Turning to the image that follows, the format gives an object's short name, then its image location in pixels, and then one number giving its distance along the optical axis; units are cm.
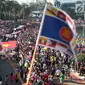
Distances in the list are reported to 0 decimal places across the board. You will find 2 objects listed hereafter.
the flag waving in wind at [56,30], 973
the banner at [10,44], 1934
